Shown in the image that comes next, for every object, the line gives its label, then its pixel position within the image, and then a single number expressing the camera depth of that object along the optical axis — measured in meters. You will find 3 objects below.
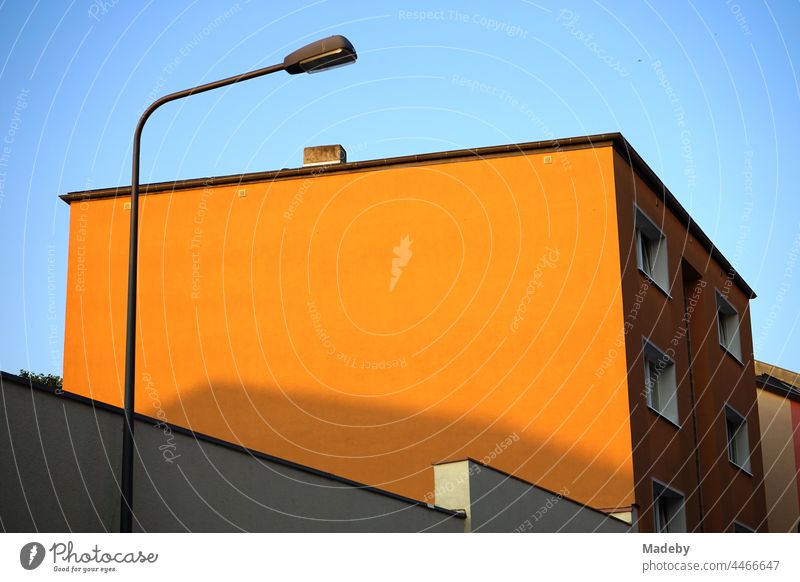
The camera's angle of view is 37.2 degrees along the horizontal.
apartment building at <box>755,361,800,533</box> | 40.78
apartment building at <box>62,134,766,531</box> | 23.89
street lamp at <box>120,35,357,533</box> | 13.52
